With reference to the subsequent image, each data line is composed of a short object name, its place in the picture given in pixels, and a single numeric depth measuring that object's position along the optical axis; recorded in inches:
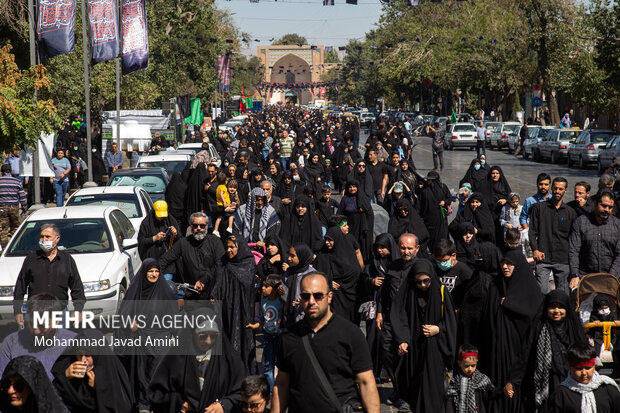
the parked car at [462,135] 1851.6
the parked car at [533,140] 1536.7
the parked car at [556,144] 1411.2
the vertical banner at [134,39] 969.1
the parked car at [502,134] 1849.2
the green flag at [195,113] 1764.3
